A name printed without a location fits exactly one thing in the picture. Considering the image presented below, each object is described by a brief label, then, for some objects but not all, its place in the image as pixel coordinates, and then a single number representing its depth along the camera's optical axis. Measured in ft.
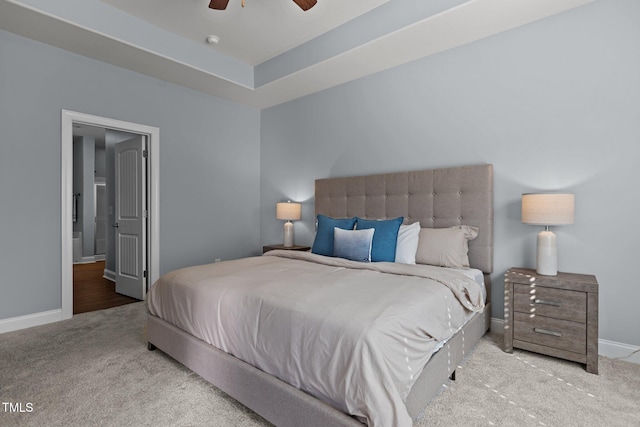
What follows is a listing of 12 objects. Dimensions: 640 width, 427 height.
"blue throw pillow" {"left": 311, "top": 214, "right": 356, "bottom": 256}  10.44
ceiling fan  8.14
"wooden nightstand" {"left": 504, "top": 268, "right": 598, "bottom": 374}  7.16
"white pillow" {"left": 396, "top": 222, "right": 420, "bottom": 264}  9.47
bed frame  4.92
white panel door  13.30
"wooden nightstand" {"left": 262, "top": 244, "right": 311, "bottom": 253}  14.00
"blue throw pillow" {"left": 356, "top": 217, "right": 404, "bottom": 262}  9.20
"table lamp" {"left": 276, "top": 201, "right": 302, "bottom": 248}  14.40
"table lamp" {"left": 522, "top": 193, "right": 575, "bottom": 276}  7.67
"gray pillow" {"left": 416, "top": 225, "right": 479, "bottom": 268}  9.22
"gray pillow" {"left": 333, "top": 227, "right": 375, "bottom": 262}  9.23
